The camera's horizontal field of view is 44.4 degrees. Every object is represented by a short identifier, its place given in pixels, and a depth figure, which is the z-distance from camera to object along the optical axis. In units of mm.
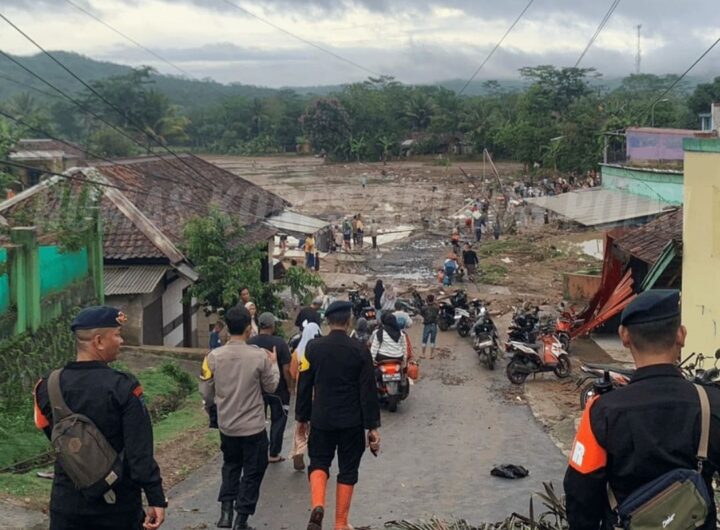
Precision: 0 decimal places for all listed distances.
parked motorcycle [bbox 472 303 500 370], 15023
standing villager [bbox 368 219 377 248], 33438
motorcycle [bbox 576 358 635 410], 8133
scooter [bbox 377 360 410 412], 11523
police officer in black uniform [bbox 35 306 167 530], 4191
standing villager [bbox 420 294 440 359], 15891
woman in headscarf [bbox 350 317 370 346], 13173
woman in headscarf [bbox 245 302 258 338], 11778
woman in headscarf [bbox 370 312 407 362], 11758
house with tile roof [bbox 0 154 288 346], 14492
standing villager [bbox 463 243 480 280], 25953
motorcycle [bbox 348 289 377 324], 18397
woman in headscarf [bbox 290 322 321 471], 6820
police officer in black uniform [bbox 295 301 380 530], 6168
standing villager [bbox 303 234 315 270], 27234
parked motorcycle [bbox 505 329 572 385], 13883
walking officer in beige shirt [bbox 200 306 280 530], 6363
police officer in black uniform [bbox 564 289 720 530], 3135
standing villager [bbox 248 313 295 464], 7828
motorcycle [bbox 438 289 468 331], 19062
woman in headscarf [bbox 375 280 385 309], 19391
